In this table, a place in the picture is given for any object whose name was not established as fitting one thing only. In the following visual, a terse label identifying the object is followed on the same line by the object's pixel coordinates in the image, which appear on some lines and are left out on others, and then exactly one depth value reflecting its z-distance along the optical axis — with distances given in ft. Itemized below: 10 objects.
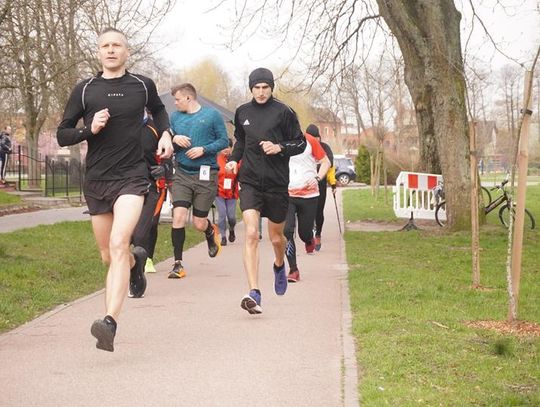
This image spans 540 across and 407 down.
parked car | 197.26
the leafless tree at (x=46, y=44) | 52.01
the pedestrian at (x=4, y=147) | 95.25
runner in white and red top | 37.06
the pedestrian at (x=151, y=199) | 30.63
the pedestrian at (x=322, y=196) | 47.39
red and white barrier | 63.93
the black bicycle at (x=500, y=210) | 64.13
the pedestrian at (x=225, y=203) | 47.34
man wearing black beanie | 26.45
